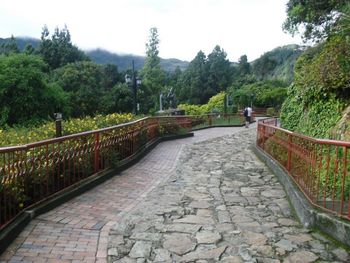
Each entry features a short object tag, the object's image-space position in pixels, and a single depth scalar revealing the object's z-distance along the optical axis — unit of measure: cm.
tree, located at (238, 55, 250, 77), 8094
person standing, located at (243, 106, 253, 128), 2831
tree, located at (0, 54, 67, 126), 2844
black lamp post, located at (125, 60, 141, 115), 2693
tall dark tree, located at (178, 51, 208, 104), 7450
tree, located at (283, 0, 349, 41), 1283
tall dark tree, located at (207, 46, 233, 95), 7575
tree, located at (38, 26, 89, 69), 5616
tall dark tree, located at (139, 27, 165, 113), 6688
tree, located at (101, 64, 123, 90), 4490
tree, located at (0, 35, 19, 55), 6197
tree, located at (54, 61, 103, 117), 3988
